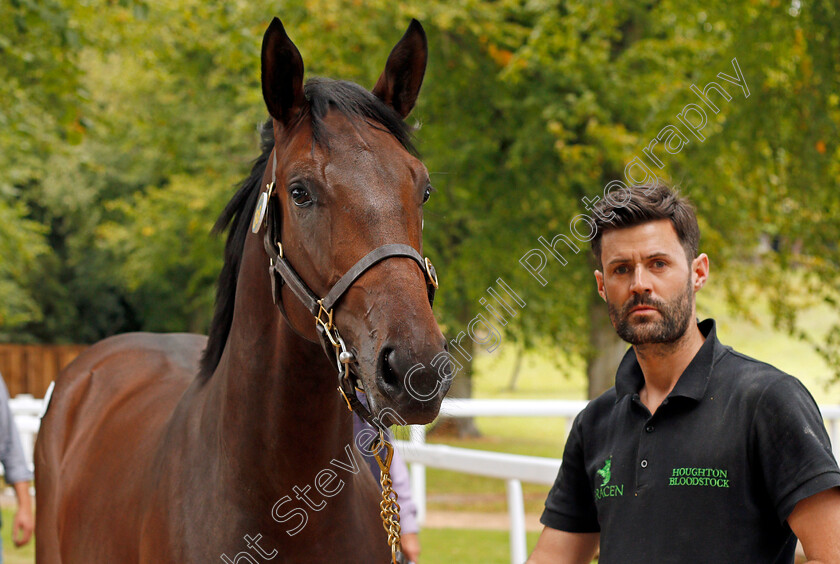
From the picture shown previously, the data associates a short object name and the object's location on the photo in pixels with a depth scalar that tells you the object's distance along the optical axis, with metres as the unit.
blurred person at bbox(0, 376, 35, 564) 4.93
